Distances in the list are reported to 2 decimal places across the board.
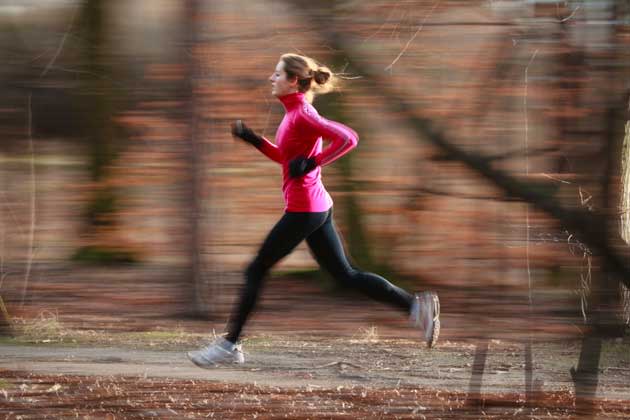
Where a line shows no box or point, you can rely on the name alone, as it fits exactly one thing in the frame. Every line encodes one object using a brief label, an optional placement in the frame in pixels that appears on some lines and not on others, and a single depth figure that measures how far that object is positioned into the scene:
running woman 10.55
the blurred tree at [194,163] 16.75
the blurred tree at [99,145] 17.30
